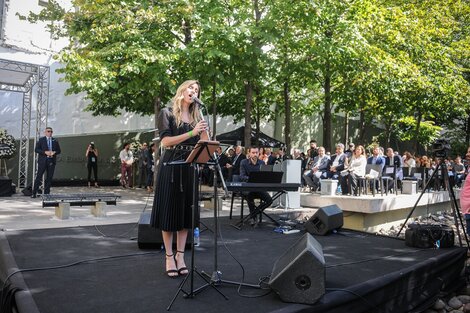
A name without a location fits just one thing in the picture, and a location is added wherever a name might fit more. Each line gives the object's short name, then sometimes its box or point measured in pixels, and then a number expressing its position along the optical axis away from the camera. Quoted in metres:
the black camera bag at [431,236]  5.54
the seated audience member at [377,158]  11.56
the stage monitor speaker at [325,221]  6.67
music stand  3.05
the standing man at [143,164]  15.91
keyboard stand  7.20
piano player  7.28
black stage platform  3.16
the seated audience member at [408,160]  15.79
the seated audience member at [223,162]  14.20
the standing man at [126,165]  16.08
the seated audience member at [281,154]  13.78
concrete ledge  8.97
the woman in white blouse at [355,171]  10.32
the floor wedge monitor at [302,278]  3.13
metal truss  11.73
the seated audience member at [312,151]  13.46
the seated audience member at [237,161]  12.95
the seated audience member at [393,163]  11.99
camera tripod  6.16
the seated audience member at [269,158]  13.53
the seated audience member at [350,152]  11.27
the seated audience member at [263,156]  12.90
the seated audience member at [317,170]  11.46
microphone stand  3.25
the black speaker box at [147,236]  5.09
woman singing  3.66
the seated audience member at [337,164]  10.96
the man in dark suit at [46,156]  10.66
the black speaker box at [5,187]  11.12
